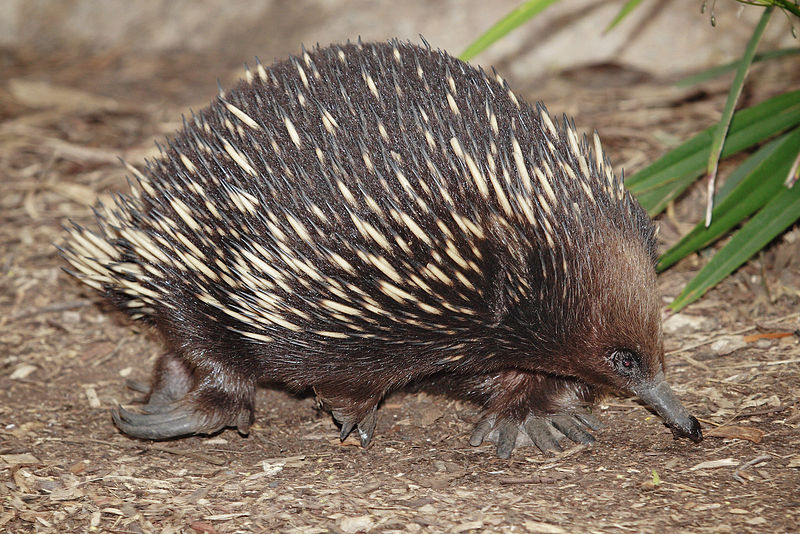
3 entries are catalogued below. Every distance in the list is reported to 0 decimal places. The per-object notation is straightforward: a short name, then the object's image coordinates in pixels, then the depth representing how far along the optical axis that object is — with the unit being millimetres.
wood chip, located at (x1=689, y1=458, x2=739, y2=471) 6816
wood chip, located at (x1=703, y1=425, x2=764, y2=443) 7191
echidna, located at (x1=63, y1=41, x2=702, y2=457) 6539
